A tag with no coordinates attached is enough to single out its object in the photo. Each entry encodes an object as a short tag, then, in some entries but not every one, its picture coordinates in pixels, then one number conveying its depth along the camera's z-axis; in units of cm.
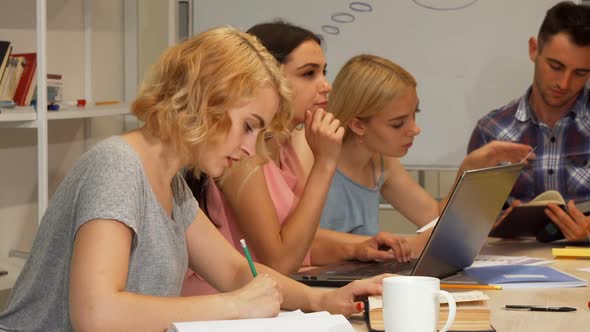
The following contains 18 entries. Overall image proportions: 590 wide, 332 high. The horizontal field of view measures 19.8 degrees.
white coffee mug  275
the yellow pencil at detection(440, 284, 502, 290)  335
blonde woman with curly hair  289
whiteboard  555
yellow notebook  391
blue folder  345
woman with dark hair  367
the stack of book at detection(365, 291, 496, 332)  295
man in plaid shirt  481
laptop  329
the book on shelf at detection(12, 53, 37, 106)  469
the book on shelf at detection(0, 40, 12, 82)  461
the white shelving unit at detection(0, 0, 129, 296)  451
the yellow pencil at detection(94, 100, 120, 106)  562
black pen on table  317
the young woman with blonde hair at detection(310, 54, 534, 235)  419
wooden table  304
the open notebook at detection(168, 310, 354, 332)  281
